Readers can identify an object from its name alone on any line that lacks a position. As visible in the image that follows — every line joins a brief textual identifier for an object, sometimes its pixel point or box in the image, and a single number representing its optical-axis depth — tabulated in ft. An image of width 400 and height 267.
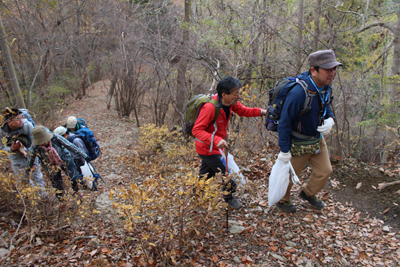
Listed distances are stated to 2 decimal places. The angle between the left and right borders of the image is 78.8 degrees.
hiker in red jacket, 9.32
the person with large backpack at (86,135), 15.08
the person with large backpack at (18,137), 12.71
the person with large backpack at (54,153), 12.17
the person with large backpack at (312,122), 8.93
